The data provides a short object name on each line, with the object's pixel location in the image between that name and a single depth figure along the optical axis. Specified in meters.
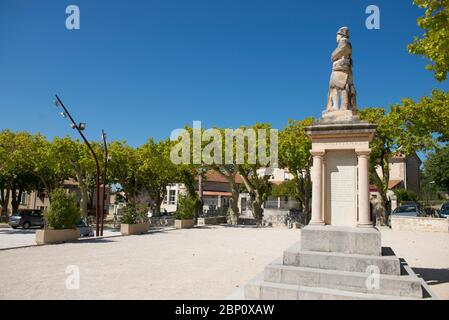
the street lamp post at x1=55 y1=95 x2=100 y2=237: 18.40
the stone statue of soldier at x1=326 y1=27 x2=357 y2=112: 9.15
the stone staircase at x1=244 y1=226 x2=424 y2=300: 6.67
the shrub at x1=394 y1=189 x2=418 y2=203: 44.03
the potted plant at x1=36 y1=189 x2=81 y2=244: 15.95
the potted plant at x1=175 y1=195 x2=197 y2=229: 27.22
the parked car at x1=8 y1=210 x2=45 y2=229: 27.50
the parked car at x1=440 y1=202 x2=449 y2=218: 30.99
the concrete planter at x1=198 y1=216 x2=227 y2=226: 31.42
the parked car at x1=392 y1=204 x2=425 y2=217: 28.33
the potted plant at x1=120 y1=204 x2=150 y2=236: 21.73
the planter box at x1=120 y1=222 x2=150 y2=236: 21.64
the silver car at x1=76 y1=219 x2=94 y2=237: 20.58
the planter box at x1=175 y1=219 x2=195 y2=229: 27.08
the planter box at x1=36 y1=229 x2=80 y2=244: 15.70
